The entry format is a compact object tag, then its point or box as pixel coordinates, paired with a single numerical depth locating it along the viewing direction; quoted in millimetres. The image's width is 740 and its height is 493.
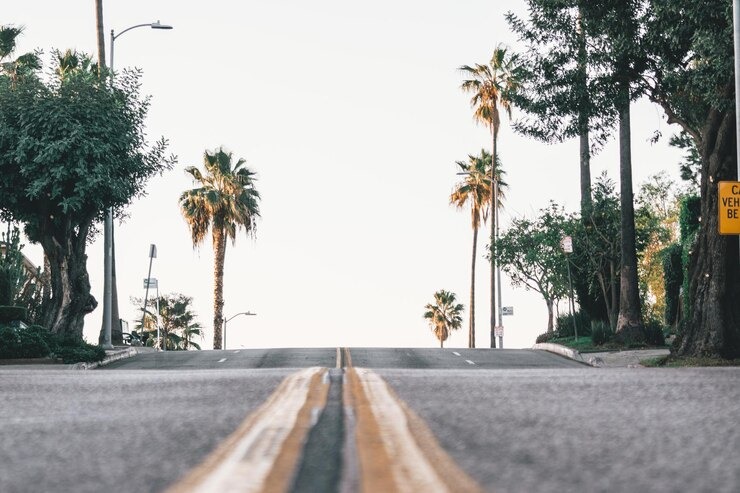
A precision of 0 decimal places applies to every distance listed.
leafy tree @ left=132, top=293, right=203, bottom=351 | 77750
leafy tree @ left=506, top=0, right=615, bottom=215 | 27016
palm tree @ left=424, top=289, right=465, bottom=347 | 87000
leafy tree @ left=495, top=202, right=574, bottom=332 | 43469
